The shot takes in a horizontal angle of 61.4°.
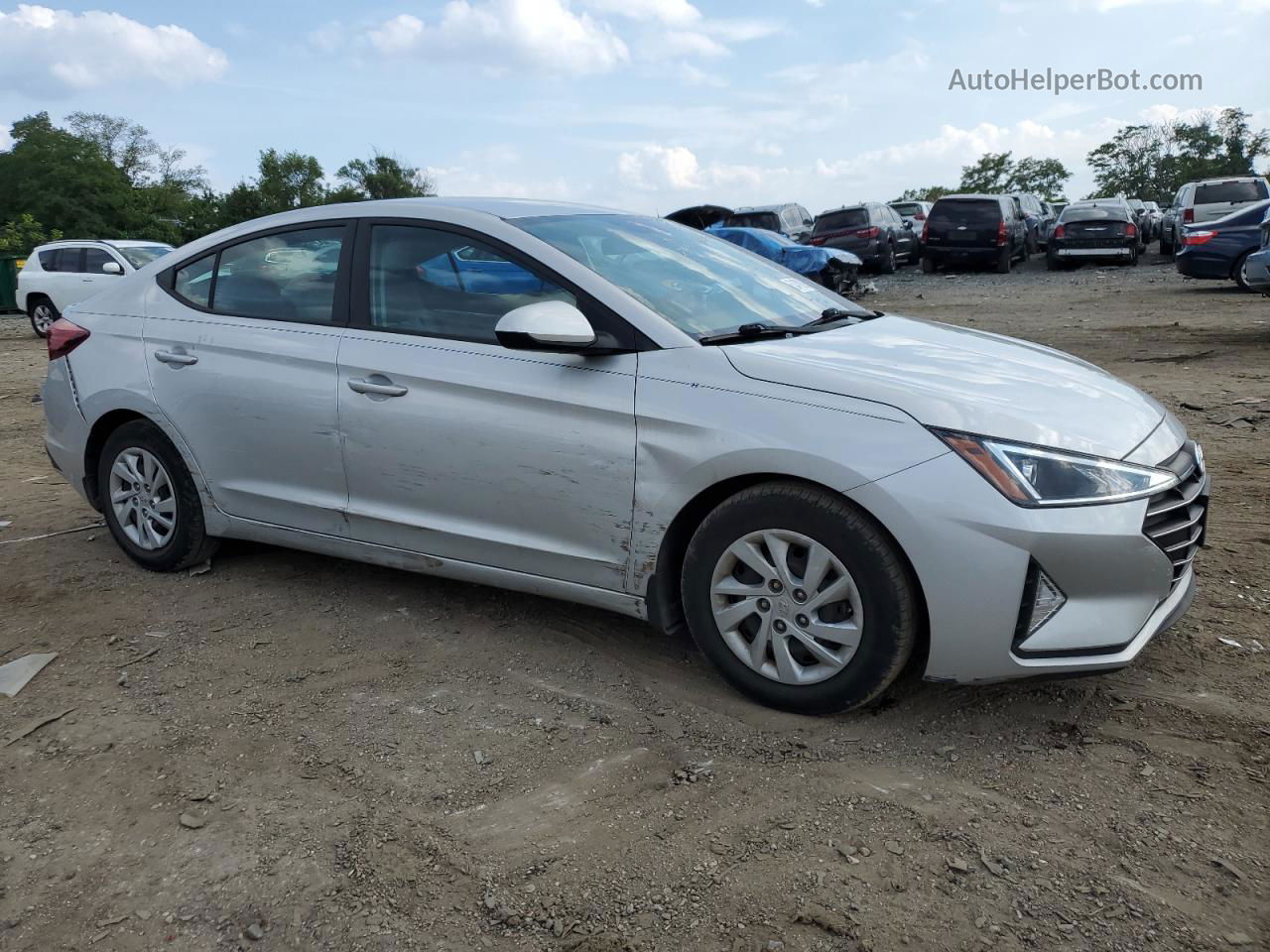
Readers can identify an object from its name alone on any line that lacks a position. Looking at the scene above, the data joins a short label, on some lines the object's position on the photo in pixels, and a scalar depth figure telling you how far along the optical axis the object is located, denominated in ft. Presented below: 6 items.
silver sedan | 9.58
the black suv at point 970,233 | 76.13
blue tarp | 57.93
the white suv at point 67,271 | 57.00
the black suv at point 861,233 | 78.48
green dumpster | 78.84
